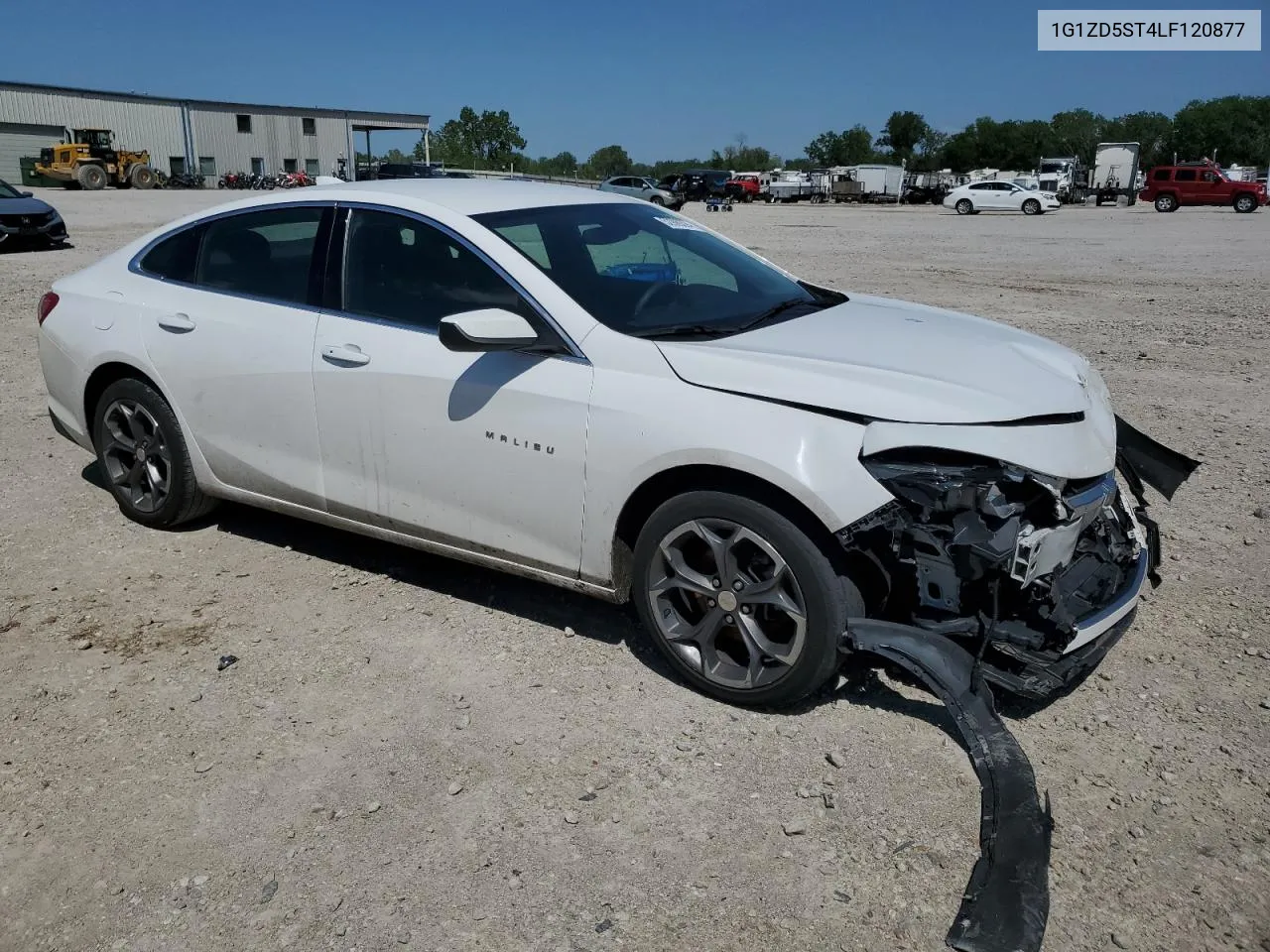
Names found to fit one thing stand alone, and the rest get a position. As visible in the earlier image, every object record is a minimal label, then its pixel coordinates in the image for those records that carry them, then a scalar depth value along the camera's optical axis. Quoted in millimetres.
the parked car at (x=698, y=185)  53250
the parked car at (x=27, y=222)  18875
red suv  43906
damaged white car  3258
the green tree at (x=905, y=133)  104438
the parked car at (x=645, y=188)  41031
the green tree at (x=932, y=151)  104375
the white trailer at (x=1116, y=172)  54375
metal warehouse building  61438
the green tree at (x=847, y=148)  111938
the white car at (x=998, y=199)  44500
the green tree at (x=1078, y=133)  95562
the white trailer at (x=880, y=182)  61281
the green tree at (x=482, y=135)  105688
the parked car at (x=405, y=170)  35644
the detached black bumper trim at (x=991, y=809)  2566
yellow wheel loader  48938
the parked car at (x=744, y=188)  56159
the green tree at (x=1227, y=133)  91000
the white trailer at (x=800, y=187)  61531
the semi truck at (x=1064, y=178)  55594
